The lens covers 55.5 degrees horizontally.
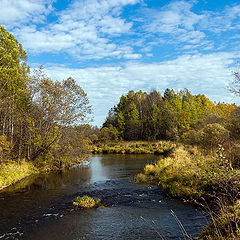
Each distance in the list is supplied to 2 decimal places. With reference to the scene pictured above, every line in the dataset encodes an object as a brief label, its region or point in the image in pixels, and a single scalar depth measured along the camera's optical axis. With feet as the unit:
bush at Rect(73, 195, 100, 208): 35.27
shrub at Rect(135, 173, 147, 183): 52.70
